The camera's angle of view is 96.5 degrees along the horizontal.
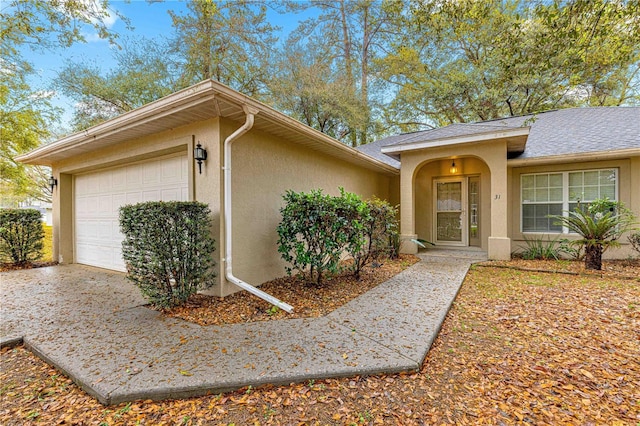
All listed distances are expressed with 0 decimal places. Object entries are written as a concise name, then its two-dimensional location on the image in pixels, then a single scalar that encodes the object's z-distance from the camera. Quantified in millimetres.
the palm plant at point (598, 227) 5550
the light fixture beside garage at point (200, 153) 4125
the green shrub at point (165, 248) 3537
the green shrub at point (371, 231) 4746
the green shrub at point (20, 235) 6582
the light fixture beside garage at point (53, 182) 7004
